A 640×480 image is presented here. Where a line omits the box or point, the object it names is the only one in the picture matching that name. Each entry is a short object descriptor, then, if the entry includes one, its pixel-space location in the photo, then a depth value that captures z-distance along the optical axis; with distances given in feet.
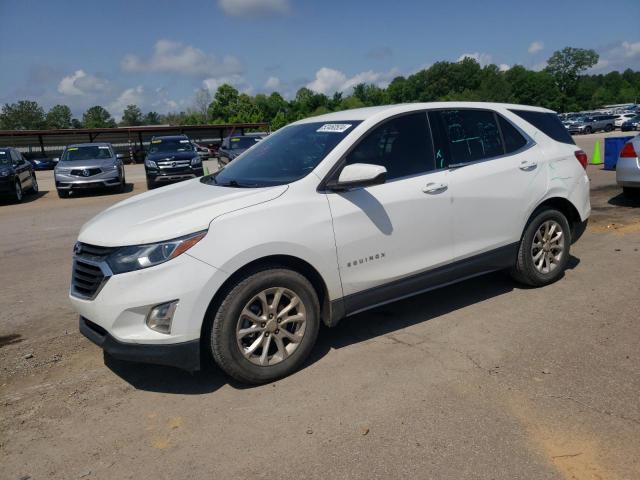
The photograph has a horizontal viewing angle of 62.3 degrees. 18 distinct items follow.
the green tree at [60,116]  370.04
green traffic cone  56.44
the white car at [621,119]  167.12
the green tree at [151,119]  429.79
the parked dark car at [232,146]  75.48
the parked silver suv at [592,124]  165.68
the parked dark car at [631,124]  160.45
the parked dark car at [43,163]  129.49
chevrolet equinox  10.73
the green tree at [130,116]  415.64
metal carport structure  142.10
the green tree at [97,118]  369.55
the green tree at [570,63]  398.70
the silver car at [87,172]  52.44
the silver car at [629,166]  28.84
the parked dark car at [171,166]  54.70
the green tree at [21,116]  315.37
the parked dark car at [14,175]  50.16
